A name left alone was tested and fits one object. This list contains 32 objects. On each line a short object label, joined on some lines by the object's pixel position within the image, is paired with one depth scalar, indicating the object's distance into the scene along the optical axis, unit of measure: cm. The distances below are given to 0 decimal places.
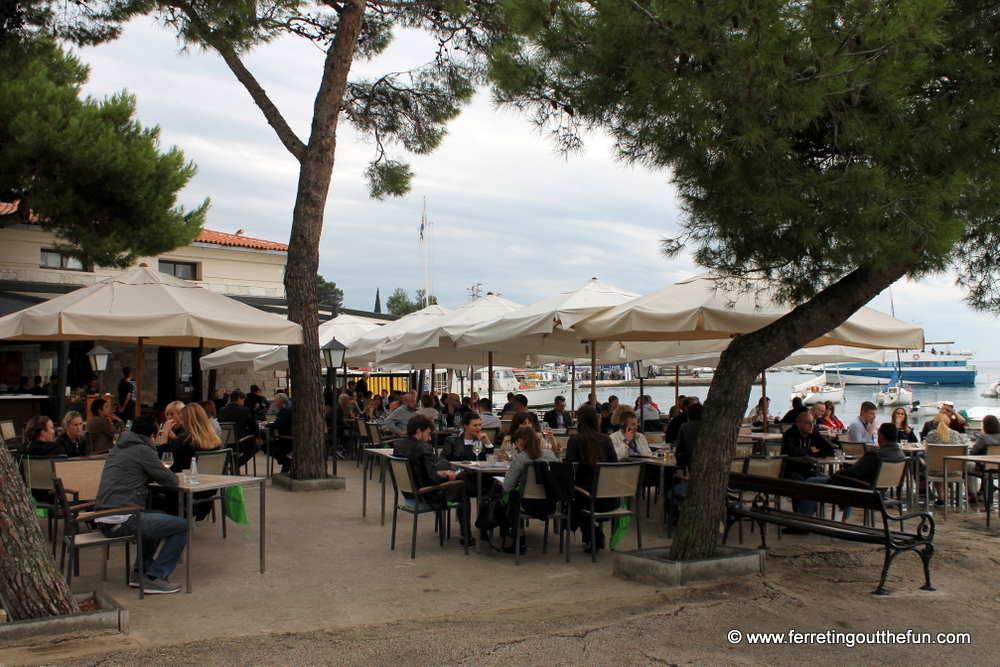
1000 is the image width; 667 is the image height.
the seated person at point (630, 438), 823
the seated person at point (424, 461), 690
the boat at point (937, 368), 7538
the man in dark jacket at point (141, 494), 559
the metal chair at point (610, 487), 660
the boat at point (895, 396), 5628
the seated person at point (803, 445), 841
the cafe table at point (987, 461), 848
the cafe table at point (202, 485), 560
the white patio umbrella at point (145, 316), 769
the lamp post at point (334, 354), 1220
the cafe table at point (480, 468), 688
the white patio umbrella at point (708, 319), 778
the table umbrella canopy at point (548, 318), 934
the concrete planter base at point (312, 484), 1047
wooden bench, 575
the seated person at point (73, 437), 751
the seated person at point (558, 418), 1277
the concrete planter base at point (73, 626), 429
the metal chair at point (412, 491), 681
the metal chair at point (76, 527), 532
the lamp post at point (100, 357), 1916
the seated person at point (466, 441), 787
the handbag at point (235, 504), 679
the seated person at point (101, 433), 778
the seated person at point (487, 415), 1069
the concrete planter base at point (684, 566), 577
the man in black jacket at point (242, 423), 1167
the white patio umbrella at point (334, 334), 1522
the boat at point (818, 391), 5272
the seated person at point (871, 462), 742
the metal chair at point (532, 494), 656
